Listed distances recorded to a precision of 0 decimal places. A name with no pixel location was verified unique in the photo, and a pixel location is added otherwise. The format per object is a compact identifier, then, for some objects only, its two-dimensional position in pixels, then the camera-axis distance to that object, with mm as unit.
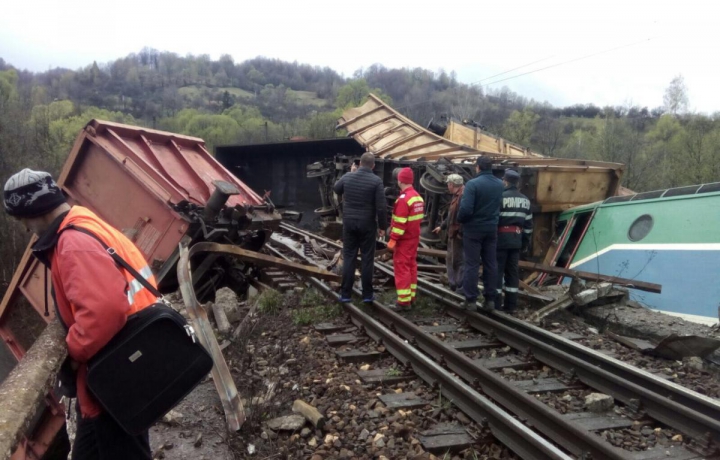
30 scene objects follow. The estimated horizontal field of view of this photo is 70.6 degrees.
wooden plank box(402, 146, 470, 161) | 11181
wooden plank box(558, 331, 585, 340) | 5493
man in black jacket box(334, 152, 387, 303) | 6285
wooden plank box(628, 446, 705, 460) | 3271
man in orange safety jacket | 1951
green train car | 6508
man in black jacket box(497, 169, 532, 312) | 6496
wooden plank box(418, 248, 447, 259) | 8539
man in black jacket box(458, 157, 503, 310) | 6176
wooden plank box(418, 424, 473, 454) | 3338
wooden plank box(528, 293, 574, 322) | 6172
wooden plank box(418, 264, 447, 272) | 8797
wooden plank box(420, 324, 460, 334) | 5653
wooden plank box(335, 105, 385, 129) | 14943
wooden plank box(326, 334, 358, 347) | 5250
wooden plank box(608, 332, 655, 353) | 5184
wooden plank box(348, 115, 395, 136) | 14745
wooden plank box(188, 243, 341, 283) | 5642
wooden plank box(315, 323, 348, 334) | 5609
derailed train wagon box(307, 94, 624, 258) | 9227
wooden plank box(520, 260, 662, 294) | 6812
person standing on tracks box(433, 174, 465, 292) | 7246
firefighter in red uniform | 6336
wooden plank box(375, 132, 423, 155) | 13141
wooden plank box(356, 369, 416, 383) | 4371
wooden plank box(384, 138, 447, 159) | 12352
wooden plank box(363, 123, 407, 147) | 14109
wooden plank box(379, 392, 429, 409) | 3904
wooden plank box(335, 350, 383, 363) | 4852
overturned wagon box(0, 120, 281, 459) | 5719
